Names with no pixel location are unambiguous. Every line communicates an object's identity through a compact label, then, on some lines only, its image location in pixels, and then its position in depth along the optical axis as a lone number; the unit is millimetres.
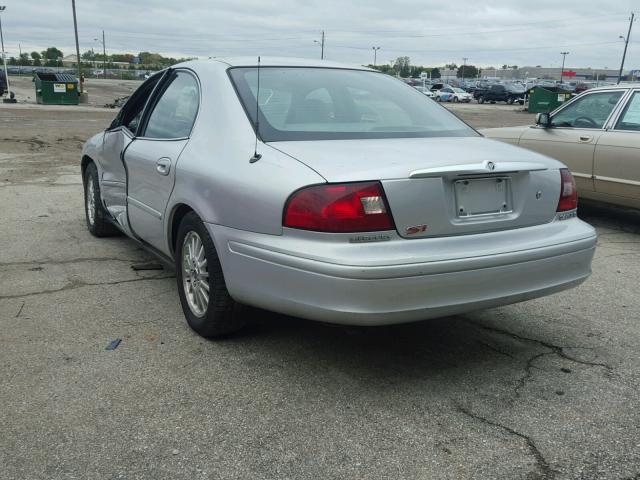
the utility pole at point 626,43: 77325
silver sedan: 2816
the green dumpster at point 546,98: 28875
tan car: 6523
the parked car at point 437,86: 61531
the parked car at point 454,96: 56250
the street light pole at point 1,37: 36944
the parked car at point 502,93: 53453
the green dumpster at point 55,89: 30703
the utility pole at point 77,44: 36500
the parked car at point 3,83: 34969
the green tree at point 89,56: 138875
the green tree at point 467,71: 159375
